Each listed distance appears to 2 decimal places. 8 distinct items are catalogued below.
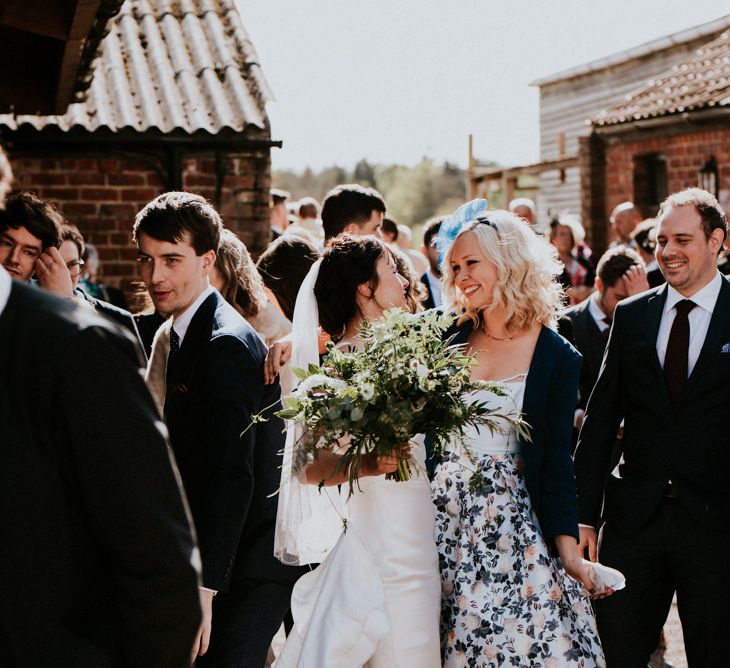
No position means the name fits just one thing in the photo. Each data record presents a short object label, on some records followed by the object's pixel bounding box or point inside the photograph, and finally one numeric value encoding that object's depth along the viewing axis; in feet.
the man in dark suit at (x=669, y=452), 16.05
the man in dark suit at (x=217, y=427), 12.48
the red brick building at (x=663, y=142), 55.42
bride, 13.38
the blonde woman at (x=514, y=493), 13.62
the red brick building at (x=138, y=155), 33.50
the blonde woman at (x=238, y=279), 16.75
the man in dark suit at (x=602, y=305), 23.95
